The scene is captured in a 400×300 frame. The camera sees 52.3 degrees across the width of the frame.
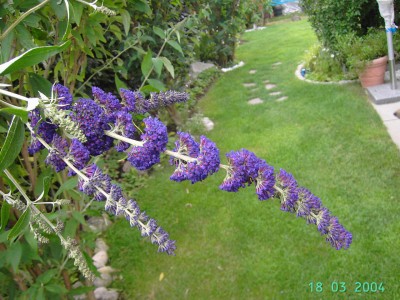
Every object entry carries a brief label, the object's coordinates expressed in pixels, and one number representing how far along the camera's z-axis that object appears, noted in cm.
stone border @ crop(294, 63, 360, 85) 578
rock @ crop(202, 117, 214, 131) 512
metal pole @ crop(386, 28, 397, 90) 491
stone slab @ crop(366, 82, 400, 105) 477
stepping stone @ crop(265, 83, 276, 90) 635
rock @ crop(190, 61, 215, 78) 744
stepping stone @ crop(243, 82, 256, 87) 675
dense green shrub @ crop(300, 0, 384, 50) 583
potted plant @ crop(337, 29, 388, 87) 525
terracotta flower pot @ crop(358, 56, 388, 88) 524
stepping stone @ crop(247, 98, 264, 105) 578
